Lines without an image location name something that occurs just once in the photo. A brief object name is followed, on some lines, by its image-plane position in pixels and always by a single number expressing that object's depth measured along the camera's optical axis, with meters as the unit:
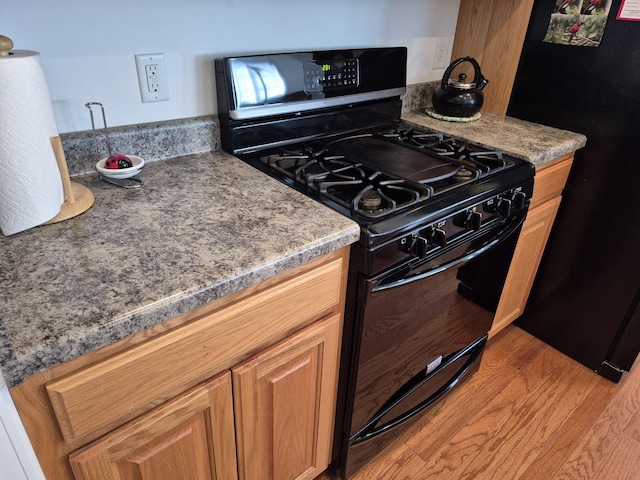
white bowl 1.02
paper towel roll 0.75
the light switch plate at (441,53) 1.78
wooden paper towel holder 0.87
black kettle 1.63
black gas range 1.04
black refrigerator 1.46
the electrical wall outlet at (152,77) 1.12
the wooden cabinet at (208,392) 0.68
